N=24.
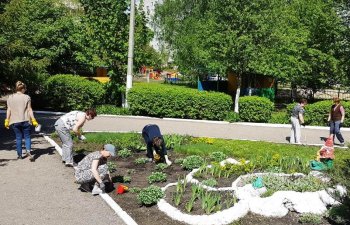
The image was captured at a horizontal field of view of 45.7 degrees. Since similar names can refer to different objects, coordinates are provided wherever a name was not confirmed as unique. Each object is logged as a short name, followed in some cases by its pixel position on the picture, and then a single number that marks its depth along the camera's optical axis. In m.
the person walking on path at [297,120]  13.05
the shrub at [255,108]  17.92
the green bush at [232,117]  17.98
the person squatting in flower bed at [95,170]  7.77
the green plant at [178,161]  10.18
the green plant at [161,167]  9.57
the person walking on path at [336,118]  13.34
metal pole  19.41
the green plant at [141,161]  10.11
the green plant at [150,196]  7.20
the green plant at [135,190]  8.03
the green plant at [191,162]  9.52
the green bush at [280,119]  17.83
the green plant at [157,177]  8.59
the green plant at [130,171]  9.38
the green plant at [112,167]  9.50
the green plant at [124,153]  10.84
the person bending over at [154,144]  9.49
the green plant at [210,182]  8.12
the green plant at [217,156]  10.39
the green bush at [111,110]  19.14
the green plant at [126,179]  8.69
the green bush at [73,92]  18.98
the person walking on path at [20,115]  10.09
